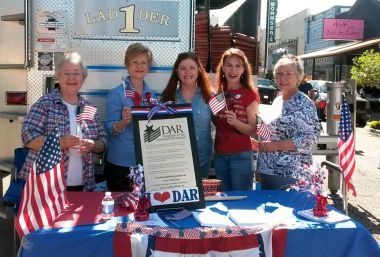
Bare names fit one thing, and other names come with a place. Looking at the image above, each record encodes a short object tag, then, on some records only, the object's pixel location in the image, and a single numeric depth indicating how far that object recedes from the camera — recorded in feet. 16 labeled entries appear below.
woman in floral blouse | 11.96
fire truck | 15.33
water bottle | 9.77
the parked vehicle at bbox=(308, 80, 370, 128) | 55.16
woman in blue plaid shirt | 11.79
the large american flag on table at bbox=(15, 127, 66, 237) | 9.23
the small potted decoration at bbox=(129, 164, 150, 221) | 9.61
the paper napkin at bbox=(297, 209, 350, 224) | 9.61
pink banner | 108.68
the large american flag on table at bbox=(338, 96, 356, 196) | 11.23
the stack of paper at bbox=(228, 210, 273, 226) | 9.42
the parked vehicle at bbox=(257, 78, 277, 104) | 78.28
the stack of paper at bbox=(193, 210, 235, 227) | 9.35
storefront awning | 88.69
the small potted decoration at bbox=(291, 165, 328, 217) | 9.88
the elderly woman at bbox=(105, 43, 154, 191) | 12.87
